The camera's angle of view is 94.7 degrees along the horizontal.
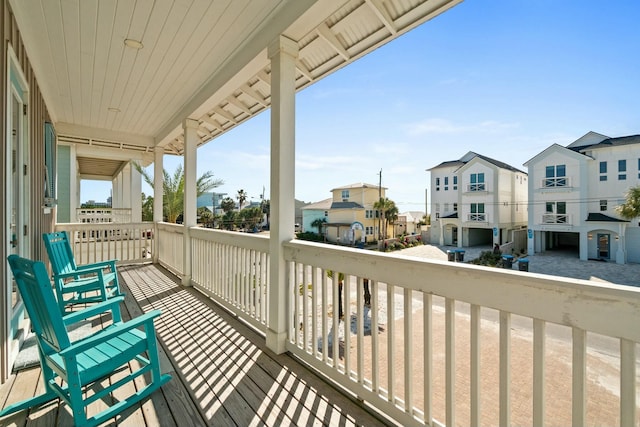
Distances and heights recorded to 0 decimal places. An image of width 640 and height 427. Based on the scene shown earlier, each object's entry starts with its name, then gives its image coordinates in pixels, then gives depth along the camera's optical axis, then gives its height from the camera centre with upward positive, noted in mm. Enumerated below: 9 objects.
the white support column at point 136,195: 7934 +473
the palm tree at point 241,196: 41062 +2381
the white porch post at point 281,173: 2355 +332
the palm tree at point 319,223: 19166 -608
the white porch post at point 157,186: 6062 +550
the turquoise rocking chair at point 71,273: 2723 -584
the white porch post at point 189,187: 4312 +391
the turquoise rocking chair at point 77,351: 1391 -783
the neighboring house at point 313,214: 19241 -38
